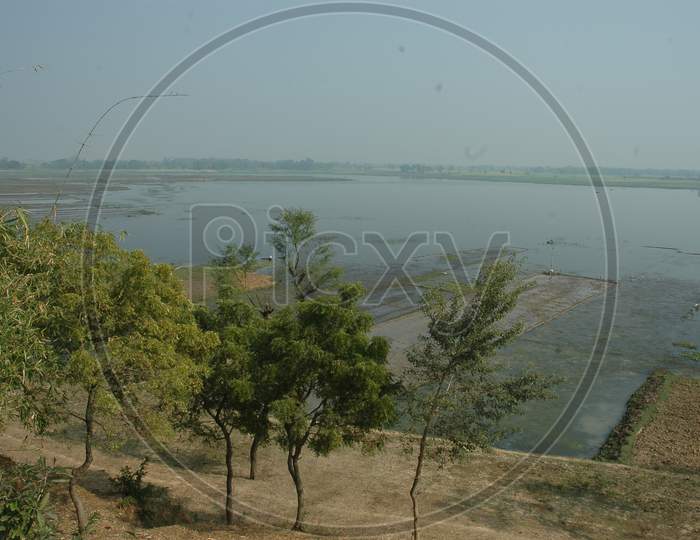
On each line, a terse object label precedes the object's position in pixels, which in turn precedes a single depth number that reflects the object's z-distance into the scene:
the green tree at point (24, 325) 9.23
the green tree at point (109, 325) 11.47
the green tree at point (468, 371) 13.28
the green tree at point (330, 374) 13.23
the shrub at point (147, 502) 14.48
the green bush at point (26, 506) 9.80
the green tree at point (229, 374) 14.12
